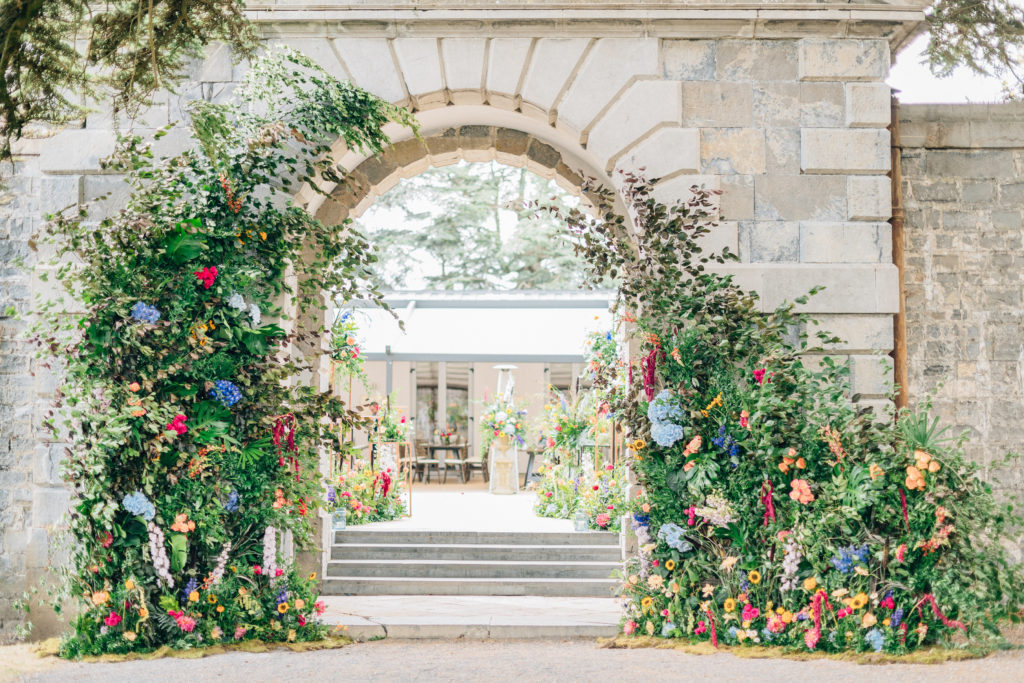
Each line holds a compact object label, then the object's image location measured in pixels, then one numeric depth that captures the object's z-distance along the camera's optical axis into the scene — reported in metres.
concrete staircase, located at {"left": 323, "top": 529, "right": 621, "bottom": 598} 6.97
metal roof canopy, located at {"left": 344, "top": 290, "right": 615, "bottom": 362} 14.69
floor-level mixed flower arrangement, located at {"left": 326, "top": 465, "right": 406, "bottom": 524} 8.52
